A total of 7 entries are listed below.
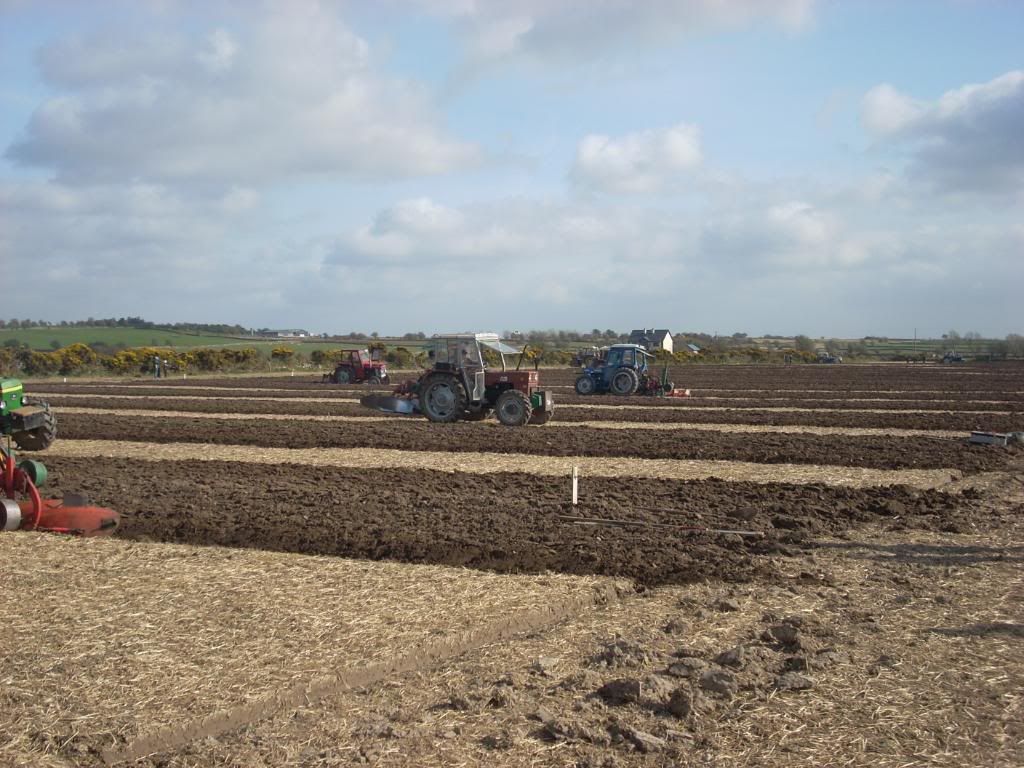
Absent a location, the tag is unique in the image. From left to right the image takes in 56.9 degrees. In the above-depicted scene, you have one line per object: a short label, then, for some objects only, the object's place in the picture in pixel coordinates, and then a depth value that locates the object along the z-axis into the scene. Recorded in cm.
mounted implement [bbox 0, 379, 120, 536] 951
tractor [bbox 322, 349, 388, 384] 4000
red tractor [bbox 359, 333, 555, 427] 1986
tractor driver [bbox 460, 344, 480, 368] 1981
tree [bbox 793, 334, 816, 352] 9856
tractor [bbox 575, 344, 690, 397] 3105
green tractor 1609
